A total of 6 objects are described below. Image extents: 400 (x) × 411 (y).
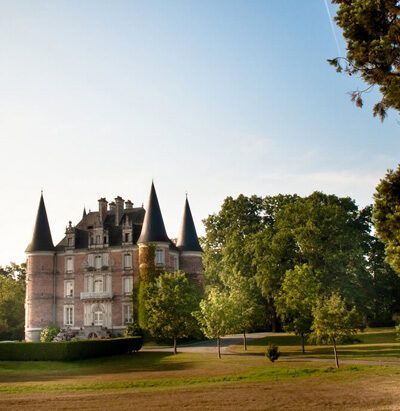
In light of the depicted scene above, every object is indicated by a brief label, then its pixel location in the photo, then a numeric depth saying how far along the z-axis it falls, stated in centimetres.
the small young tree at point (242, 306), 3838
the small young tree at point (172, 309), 4028
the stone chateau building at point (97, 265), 5191
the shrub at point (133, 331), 4744
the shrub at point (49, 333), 5066
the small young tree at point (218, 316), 3675
